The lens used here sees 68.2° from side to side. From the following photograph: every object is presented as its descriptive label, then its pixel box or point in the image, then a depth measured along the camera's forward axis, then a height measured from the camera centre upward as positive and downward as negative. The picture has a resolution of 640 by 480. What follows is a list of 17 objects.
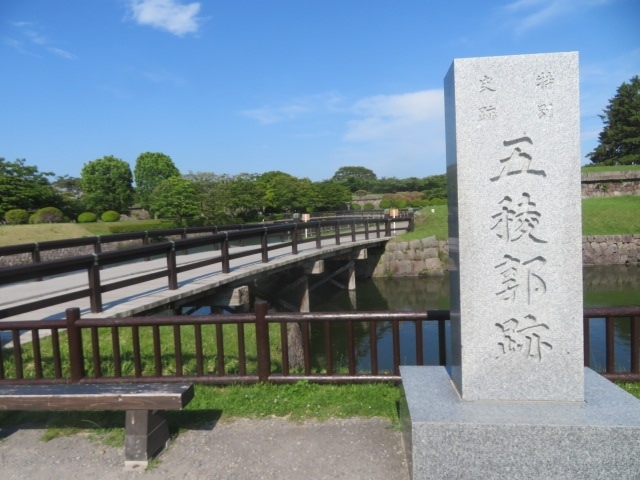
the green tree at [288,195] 45.81 +1.04
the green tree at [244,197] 38.44 +0.84
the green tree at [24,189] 32.19 +2.02
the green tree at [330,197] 49.53 +0.69
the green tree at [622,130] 40.00 +5.25
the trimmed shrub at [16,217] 30.34 +0.08
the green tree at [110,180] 52.69 +3.88
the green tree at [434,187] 58.53 +1.59
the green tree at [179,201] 35.09 +0.73
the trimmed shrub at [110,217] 38.44 -0.27
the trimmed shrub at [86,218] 35.56 -0.24
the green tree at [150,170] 59.28 +5.26
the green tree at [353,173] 100.57 +6.45
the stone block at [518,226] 2.91 -0.19
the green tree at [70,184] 68.38 +4.57
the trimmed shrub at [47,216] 31.86 +0.07
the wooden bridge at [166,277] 6.61 -1.39
